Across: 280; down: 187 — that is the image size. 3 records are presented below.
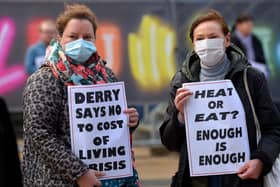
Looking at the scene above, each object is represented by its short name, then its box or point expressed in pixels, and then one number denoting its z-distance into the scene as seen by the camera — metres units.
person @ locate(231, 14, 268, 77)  17.48
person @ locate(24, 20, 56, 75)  16.19
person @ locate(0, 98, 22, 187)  6.78
